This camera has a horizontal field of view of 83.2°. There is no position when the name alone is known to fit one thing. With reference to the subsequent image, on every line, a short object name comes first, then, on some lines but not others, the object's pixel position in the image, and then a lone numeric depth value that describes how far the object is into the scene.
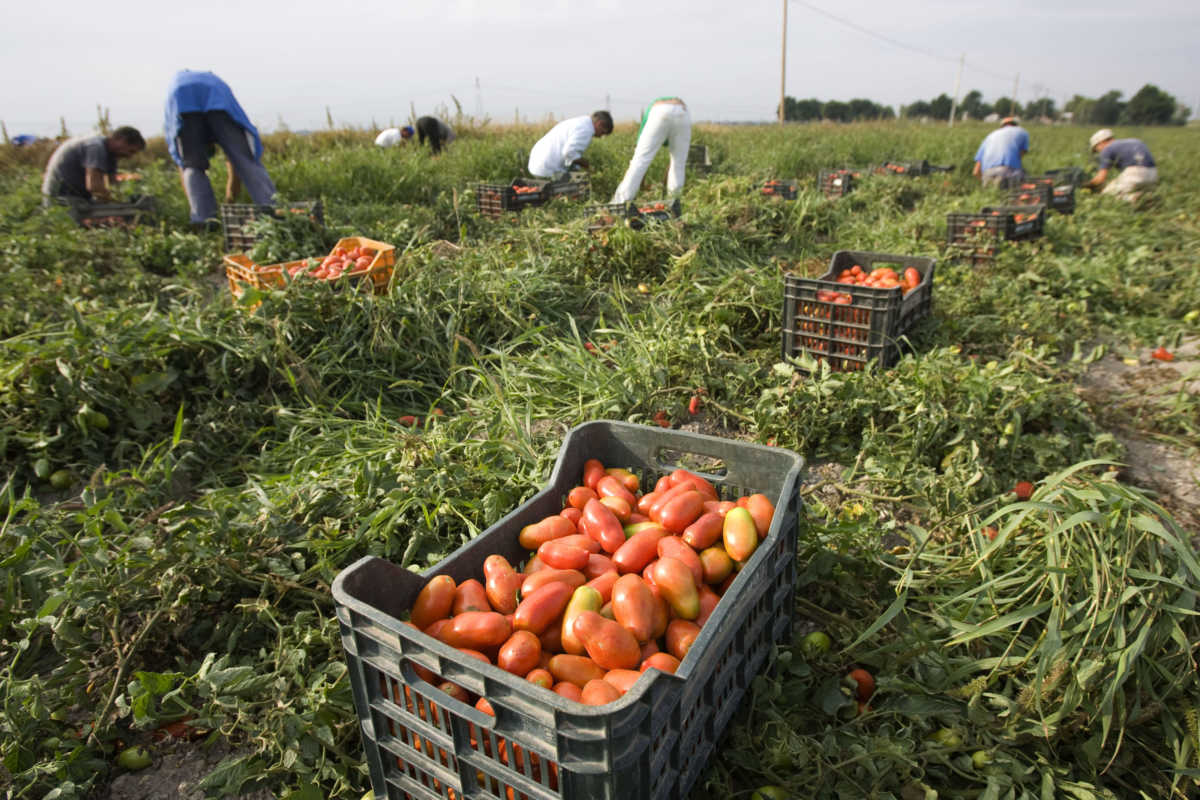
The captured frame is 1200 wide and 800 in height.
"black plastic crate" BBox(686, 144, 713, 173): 10.49
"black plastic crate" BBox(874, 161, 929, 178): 9.92
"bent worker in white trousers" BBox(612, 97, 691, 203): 7.15
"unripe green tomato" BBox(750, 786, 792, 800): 1.47
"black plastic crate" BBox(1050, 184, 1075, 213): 8.10
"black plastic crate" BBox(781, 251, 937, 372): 3.35
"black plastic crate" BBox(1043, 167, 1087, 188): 9.34
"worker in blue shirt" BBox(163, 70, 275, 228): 6.10
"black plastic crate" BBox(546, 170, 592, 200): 6.95
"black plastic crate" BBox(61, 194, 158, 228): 5.95
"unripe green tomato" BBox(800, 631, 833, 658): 1.81
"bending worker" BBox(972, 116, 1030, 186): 9.12
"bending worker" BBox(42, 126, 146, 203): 6.30
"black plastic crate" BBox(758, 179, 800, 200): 7.30
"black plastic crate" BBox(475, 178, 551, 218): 6.61
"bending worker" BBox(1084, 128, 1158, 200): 9.52
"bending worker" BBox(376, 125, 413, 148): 10.22
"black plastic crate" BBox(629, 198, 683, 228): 5.28
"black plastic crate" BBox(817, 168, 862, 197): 8.83
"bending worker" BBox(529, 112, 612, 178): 7.31
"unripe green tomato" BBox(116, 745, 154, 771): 1.60
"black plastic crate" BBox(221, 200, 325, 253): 5.25
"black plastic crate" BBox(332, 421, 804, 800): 1.04
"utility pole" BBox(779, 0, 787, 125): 18.08
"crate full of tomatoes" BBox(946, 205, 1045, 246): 5.80
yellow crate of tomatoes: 3.91
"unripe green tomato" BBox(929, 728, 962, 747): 1.56
